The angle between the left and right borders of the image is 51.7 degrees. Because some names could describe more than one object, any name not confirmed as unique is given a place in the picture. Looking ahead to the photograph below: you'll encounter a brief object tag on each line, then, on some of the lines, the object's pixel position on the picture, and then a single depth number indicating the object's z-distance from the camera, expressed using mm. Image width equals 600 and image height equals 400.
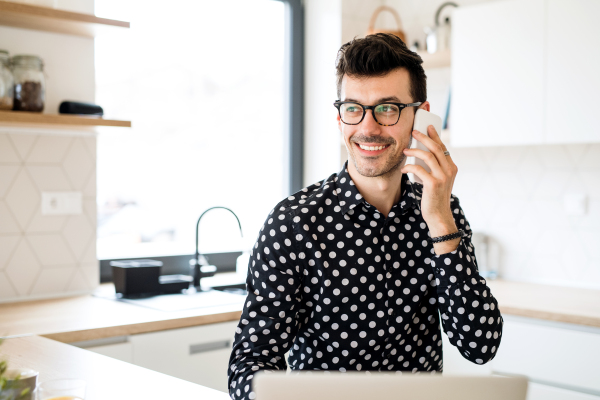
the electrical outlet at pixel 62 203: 2539
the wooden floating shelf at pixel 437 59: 3068
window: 2984
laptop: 761
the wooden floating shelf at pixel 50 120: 2139
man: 1398
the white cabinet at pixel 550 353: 2287
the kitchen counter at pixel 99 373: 1310
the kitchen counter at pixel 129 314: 2018
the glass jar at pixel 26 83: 2203
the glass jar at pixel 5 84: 2143
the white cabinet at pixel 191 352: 2152
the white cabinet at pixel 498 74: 2658
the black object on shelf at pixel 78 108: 2385
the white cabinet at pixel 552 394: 2299
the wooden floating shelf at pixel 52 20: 2176
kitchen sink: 2414
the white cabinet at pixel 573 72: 2508
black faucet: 2773
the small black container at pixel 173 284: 2680
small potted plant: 927
